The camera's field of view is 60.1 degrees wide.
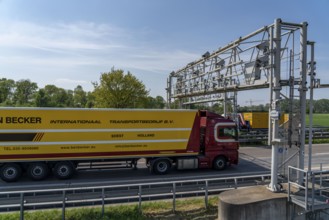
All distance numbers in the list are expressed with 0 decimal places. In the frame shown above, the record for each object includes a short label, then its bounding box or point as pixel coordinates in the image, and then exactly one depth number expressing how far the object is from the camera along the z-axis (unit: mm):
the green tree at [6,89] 82812
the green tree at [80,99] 99550
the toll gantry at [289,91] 9367
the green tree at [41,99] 71188
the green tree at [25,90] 88150
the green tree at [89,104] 73688
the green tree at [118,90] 40175
